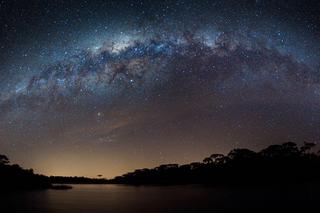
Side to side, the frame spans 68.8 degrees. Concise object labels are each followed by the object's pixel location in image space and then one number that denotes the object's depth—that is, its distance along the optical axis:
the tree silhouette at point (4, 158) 77.43
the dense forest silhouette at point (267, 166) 80.33
